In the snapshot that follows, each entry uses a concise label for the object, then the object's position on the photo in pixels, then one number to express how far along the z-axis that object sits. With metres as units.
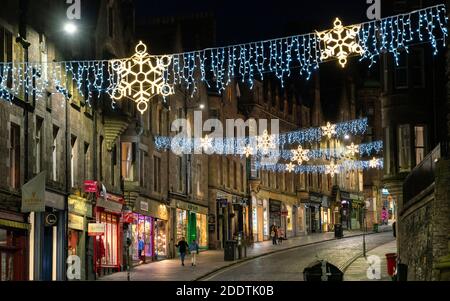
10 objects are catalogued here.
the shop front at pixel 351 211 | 91.88
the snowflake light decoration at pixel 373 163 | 78.03
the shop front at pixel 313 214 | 82.00
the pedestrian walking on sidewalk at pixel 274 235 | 61.38
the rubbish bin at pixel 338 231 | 65.06
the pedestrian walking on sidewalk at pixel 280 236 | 63.09
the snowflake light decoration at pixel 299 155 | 67.50
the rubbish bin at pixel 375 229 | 73.25
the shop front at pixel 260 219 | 68.88
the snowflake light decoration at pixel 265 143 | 59.47
